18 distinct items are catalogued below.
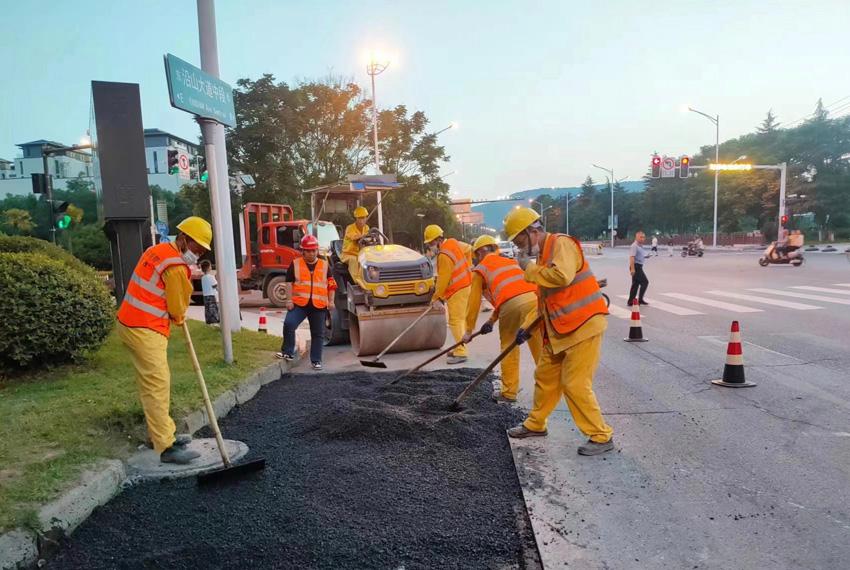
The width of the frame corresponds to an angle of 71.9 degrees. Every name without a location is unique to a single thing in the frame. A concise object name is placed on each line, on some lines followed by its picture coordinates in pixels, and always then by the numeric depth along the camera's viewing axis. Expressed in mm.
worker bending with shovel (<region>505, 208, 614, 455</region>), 4113
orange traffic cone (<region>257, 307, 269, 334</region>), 9422
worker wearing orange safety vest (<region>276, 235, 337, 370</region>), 7418
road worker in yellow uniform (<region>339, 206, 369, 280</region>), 9461
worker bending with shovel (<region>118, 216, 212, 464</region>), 4051
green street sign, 5469
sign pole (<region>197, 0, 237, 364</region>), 6402
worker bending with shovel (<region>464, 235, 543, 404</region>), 5562
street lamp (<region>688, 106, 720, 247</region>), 36925
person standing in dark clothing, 12078
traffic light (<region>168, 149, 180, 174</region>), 16844
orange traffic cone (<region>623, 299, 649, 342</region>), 8562
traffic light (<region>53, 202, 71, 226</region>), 18000
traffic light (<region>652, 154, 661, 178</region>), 29625
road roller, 8125
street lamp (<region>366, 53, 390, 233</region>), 24438
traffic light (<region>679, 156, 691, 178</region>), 29203
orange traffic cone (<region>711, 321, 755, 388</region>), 5902
